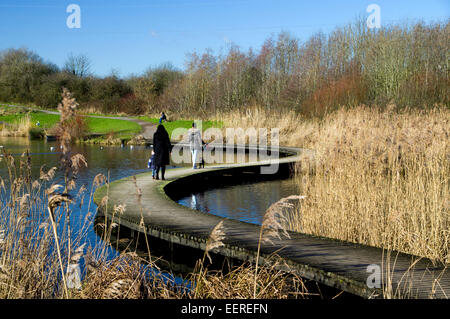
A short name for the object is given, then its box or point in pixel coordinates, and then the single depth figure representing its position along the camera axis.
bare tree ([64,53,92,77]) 52.97
